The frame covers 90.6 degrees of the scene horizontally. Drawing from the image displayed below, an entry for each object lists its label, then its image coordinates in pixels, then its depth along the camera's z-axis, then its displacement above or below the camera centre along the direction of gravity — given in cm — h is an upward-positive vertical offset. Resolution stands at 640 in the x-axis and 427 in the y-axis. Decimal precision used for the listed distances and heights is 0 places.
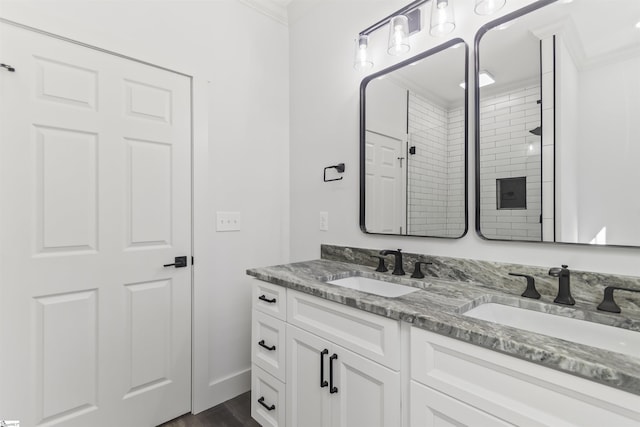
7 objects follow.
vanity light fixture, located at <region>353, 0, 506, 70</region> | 132 +91
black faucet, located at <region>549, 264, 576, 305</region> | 109 -25
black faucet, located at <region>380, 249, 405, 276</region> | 160 -25
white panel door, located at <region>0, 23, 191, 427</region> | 142 -12
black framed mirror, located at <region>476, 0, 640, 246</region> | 106 +34
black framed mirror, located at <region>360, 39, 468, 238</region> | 150 +35
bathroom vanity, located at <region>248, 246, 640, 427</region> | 72 -43
